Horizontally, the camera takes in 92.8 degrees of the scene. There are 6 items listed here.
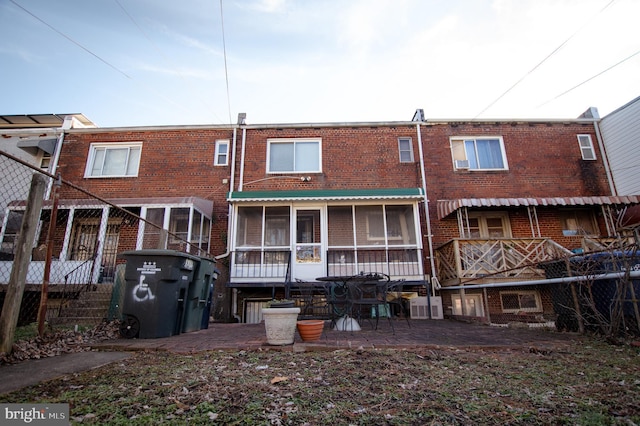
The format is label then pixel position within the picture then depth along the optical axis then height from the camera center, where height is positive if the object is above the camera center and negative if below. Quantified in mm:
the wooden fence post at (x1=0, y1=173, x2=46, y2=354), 3094 +316
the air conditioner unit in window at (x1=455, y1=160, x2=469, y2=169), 11109 +4399
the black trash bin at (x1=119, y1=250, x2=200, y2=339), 4582 +0
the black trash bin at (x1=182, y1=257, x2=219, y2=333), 5473 -85
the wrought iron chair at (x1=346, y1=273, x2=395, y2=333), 5395 +67
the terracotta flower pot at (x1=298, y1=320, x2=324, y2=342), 4250 -537
